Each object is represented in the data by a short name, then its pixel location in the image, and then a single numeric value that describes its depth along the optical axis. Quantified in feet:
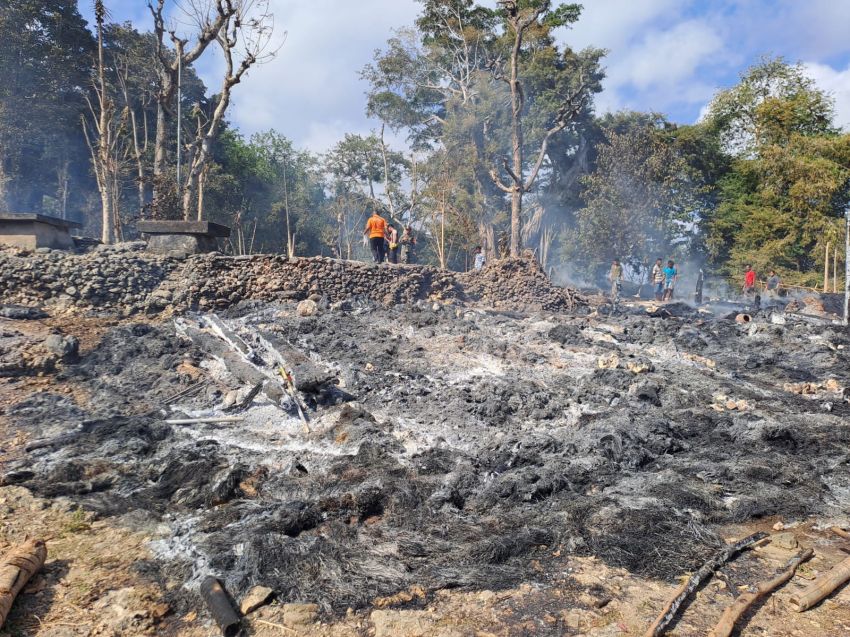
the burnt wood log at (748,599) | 8.68
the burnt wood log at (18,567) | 8.89
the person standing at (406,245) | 47.64
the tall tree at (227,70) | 43.32
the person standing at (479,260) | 50.21
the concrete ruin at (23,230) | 31.32
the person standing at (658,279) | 55.52
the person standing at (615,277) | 53.47
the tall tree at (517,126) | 49.70
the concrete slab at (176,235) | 34.37
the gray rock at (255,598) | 9.69
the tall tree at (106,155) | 44.09
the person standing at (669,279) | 54.39
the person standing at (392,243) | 44.09
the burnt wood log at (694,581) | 8.86
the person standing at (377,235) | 41.73
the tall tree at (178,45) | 43.65
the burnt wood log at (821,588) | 9.41
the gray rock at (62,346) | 23.47
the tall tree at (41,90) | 69.67
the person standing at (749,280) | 57.98
